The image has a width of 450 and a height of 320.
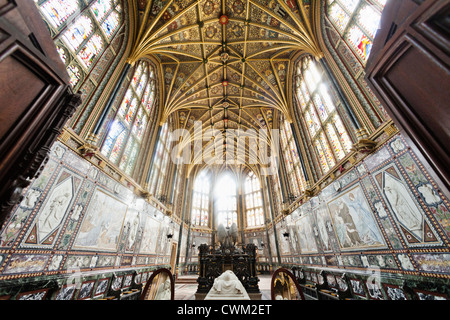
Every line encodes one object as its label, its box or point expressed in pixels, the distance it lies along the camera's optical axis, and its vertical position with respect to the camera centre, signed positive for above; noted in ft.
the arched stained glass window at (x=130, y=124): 26.02 +21.03
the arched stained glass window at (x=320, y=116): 25.31 +21.44
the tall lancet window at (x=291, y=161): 39.99 +21.49
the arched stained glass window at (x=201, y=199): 74.74 +23.36
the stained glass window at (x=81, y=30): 17.15 +23.52
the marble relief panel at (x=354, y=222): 18.02 +3.32
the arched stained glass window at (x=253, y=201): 74.37 +22.09
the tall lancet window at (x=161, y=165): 40.11 +21.25
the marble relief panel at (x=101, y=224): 19.17 +3.85
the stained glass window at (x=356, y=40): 18.71 +23.77
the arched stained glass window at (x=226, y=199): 79.82 +24.68
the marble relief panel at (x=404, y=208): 13.38 +3.42
